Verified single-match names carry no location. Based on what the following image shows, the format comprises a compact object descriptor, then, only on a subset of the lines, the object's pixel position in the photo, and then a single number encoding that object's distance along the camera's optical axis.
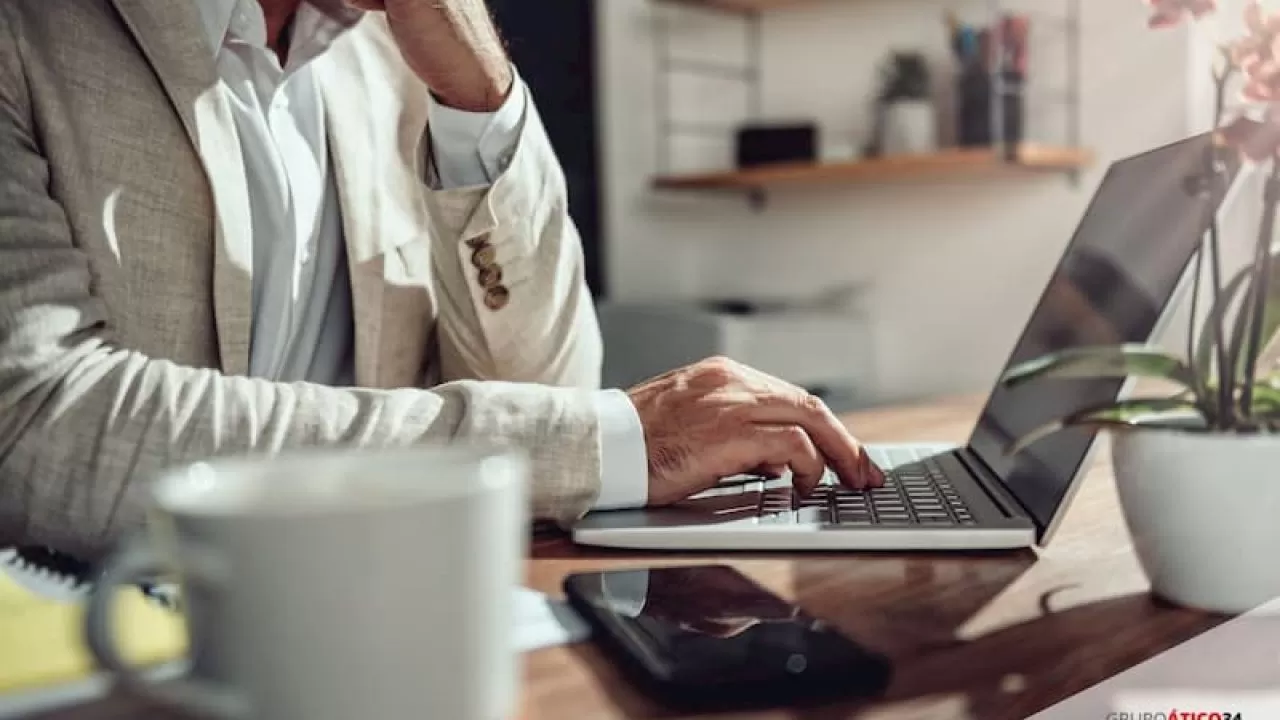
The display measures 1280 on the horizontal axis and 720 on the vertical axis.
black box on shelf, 2.22
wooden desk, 0.38
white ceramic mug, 0.28
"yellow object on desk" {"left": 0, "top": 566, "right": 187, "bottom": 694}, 0.38
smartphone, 0.37
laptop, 0.58
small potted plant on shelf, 2.07
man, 0.58
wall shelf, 1.93
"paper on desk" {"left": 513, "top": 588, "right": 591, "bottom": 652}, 0.43
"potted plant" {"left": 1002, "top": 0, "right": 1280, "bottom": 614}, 0.46
